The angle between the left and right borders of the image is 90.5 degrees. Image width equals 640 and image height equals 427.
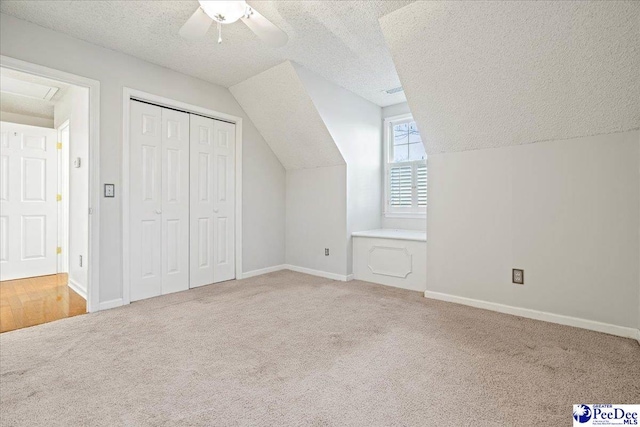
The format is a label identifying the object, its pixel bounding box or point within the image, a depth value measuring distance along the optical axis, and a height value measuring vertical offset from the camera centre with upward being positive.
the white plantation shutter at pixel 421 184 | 4.39 +0.39
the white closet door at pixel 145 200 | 3.18 +0.11
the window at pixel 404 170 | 4.43 +0.61
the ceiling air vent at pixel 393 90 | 4.00 +1.56
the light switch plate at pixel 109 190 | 2.97 +0.20
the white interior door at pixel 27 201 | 4.03 +0.13
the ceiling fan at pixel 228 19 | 1.97 +1.24
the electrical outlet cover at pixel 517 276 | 2.78 -0.57
